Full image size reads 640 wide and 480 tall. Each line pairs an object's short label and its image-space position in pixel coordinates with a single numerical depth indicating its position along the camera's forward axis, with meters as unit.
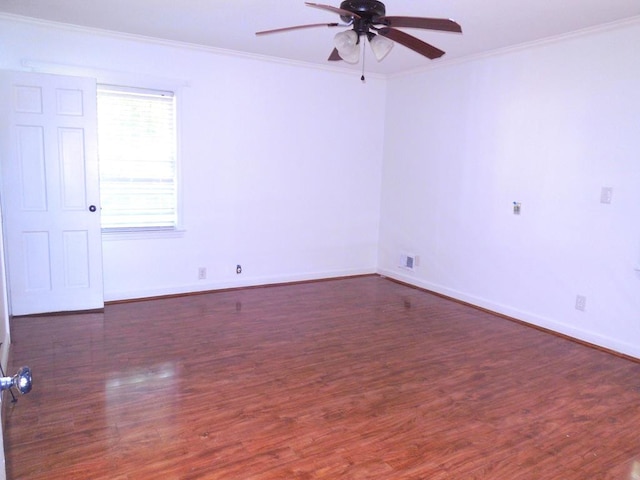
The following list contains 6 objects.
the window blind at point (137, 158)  4.56
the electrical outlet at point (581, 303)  4.02
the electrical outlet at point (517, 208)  4.51
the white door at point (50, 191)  4.00
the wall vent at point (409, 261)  5.76
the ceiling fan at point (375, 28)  2.39
